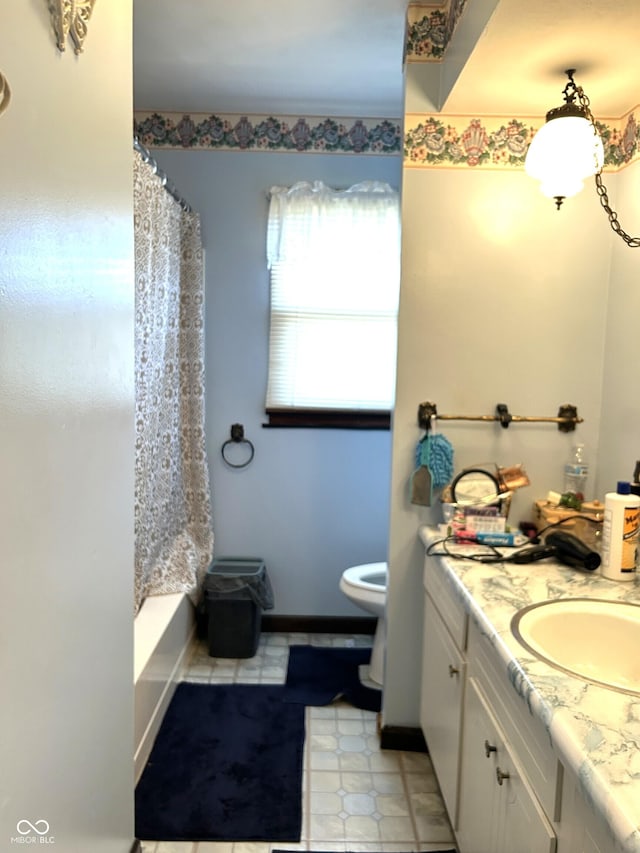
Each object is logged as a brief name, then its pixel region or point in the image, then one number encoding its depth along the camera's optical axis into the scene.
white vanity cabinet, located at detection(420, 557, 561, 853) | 1.19
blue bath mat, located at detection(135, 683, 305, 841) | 1.93
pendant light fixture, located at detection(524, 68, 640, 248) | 1.66
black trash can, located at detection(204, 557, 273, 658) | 2.96
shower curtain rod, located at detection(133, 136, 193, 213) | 2.15
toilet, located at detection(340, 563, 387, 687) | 2.70
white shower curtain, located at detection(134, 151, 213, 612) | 2.32
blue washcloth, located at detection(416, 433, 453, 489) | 2.15
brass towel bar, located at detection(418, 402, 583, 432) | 2.14
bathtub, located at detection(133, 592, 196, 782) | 2.16
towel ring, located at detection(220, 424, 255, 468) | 3.21
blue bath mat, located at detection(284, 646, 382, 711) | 2.65
